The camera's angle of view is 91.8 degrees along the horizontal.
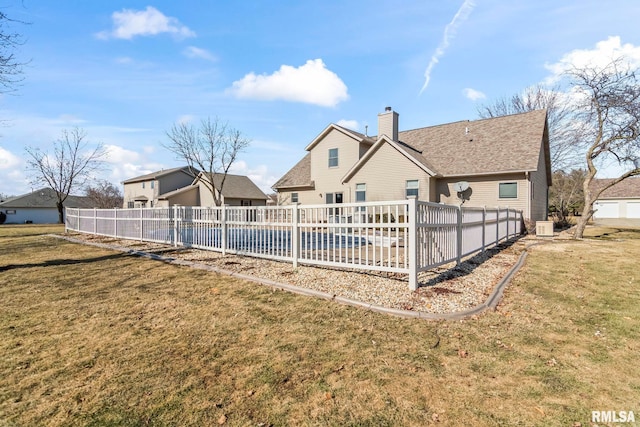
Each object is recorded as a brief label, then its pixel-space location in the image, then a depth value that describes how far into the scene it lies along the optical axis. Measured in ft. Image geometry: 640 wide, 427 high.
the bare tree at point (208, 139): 98.43
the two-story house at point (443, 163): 57.52
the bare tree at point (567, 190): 104.63
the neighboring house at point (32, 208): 170.50
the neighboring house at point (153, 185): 134.10
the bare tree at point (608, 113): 47.24
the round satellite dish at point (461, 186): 59.21
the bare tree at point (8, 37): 28.96
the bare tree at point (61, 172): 118.83
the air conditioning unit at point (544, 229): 50.78
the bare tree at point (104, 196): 155.74
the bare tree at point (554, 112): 91.20
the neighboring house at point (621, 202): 115.34
